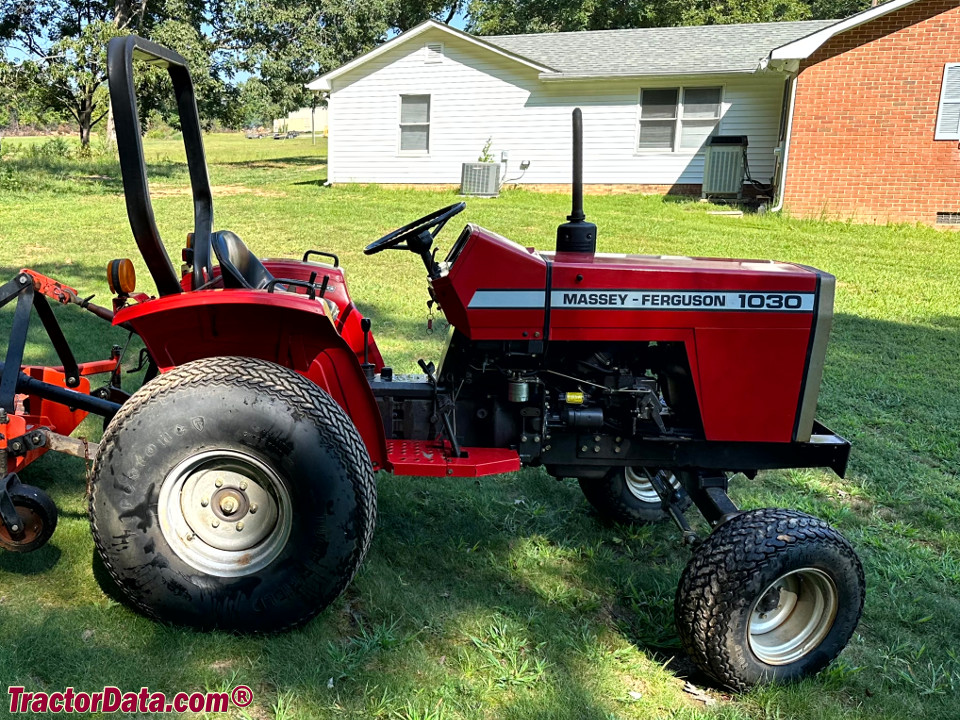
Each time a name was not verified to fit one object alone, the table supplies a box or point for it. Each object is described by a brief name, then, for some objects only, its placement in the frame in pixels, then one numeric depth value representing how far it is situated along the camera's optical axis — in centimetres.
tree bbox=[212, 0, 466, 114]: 2470
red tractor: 243
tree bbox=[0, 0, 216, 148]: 1914
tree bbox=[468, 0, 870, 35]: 2592
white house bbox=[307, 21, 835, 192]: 1517
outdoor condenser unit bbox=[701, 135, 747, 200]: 1476
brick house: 1223
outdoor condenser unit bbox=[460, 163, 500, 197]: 1523
